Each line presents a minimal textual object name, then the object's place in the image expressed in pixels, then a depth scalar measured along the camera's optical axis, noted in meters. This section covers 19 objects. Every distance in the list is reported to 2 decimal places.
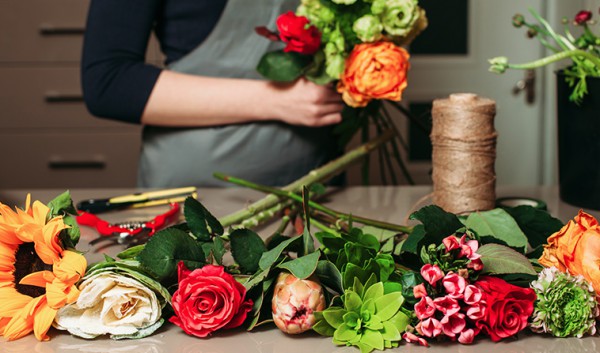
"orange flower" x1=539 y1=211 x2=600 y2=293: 0.65
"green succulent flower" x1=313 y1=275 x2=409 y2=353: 0.63
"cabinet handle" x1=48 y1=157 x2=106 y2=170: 2.72
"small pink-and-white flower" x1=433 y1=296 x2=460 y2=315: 0.62
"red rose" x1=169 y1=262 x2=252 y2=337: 0.64
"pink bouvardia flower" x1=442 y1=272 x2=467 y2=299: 0.61
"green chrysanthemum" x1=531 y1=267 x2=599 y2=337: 0.63
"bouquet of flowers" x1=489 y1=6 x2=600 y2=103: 0.98
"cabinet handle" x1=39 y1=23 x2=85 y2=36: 2.65
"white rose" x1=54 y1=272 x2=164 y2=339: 0.65
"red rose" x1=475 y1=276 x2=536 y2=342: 0.63
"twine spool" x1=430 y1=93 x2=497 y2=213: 0.90
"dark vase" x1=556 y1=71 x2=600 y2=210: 0.99
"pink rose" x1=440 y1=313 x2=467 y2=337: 0.62
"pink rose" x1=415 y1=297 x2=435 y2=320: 0.62
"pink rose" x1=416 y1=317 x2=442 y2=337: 0.62
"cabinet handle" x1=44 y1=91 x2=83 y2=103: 2.69
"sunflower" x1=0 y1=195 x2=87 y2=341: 0.65
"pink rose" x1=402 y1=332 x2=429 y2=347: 0.63
